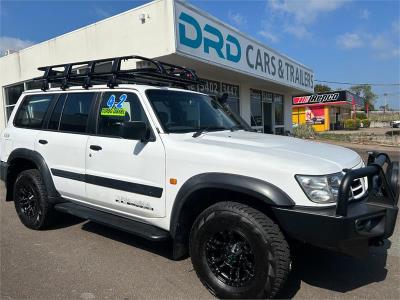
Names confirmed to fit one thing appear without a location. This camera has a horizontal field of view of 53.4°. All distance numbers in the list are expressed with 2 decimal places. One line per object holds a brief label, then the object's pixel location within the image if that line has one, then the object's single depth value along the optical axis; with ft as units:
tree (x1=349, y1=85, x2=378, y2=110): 367.45
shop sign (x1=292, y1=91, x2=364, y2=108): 157.28
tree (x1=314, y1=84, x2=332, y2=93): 312.71
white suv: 10.41
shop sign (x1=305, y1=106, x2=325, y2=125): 157.48
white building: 30.83
